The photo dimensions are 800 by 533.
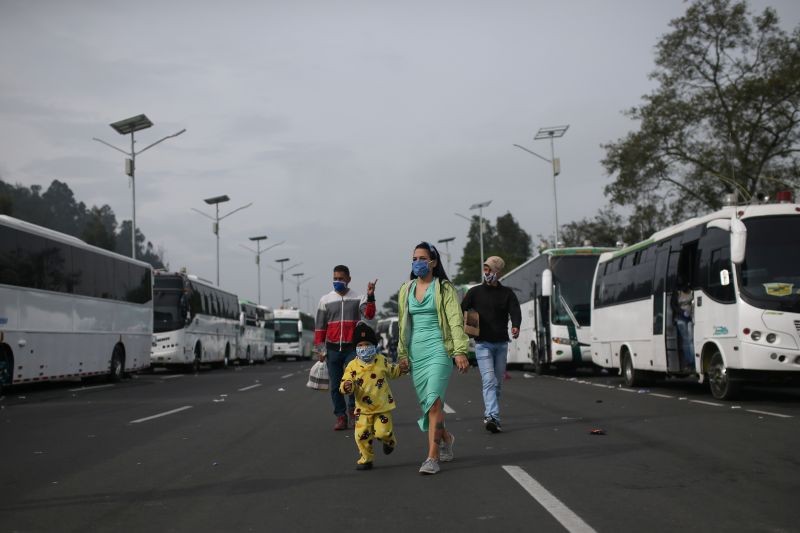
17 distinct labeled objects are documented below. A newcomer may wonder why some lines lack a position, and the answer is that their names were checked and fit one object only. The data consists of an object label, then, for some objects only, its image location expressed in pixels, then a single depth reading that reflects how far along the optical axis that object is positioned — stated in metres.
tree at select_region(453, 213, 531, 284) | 132.88
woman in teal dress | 7.47
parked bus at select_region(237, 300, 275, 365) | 47.41
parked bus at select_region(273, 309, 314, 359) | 62.34
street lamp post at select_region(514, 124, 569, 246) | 51.34
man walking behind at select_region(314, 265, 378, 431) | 10.77
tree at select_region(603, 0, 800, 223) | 39.31
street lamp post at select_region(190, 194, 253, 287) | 64.38
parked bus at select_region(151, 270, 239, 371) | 32.84
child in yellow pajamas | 7.62
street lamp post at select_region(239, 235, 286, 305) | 87.19
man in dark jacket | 10.21
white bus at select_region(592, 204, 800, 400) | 13.13
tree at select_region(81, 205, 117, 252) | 141.01
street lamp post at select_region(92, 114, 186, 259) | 42.22
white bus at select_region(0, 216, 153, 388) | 18.72
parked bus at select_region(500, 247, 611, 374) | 25.73
